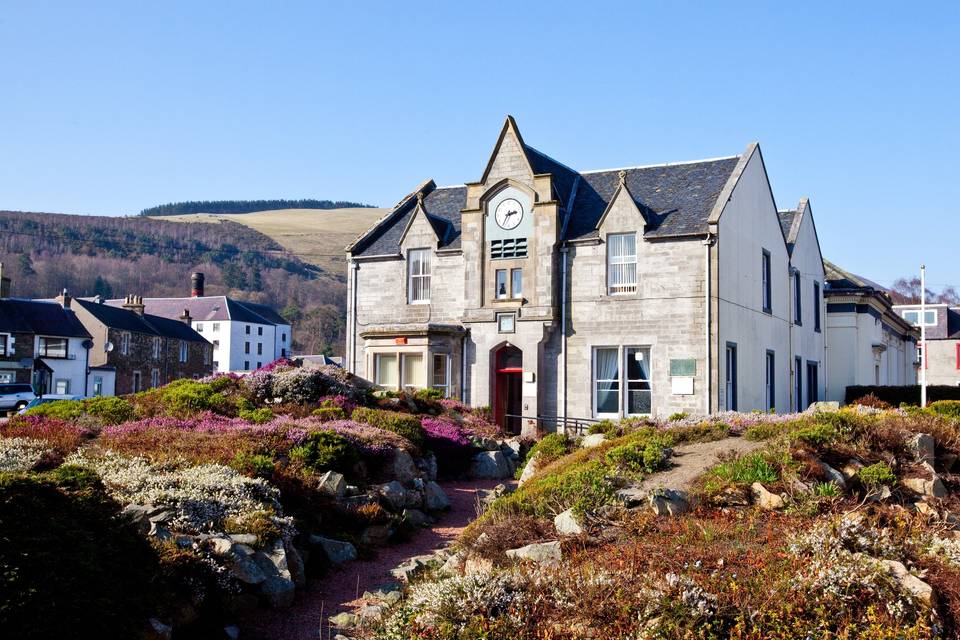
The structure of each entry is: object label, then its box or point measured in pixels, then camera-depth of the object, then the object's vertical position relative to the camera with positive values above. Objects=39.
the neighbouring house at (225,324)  93.69 +5.32
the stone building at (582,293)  28.22 +2.87
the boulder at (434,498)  18.06 -2.75
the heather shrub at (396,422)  21.56 -1.34
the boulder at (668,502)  12.10 -1.87
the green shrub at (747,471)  13.23 -1.55
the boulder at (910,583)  8.84 -2.23
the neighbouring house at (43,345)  58.34 +1.59
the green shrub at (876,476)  13.73 -1.67
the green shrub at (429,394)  28.23 -0.79
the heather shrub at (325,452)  17.25 -1.72
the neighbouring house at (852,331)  40.56 +2.12
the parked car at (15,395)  46.09 -1.56
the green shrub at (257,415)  21.16 -1.17
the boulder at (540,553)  10.64 -2.32
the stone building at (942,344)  72.06 +2.73
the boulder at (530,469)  19.19 -2.29
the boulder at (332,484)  15.94 -2.18
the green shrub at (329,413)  22.33 -1.15
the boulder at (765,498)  12.48 -1.86
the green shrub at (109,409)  20.64 -1.03
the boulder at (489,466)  22.84 -2.57
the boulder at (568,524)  11.64 -2.12
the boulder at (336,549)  13.77 -2.96
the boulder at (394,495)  16.78 -2.50
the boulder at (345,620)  10.96 -3.29
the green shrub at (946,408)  21.52 -0.86
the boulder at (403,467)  18.91 -2.19
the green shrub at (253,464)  15.09 -1.72
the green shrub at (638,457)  14.87 -1.52
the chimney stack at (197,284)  100.69 +10.14
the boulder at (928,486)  14.06 -1.86
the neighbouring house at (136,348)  66.62 +1.76
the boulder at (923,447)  15.23 -1.30
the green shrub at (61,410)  20.53 -1.06
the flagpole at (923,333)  31.36 +1.57
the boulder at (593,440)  20.22 -1.66
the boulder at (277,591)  11.47 -3.03
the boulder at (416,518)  16.49 -2.92
